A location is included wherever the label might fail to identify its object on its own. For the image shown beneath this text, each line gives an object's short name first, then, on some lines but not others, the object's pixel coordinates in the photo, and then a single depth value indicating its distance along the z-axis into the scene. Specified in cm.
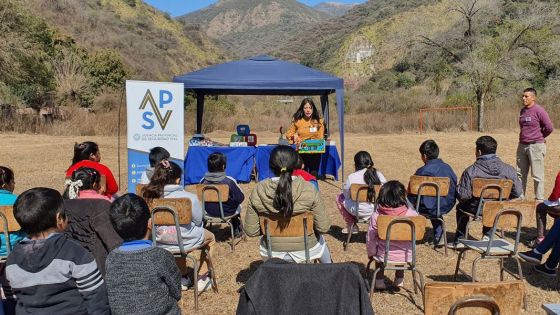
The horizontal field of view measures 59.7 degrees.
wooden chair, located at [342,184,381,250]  524
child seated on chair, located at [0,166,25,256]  386
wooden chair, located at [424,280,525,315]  221
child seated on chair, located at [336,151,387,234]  533
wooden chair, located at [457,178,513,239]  491
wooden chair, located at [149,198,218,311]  384
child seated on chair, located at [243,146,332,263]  349
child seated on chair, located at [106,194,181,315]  245
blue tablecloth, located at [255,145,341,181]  996
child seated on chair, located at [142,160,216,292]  405
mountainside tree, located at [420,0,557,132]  2630
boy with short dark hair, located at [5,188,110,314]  225
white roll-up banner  684
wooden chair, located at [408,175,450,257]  514
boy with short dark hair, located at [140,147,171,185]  535
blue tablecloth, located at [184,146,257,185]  962
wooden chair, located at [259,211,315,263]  356
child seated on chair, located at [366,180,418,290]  396
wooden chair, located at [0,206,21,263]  371
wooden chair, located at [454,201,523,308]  397
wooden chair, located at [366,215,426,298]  370
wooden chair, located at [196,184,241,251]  525
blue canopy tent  948
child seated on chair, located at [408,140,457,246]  530
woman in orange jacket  939
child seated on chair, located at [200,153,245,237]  545
